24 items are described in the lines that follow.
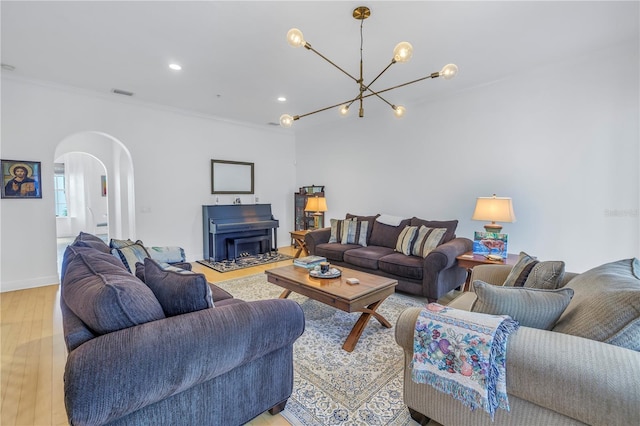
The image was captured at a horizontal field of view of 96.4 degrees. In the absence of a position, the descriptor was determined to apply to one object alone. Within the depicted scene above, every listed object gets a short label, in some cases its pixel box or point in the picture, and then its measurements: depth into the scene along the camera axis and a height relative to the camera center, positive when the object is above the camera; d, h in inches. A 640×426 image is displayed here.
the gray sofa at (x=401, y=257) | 127.4 -25.5
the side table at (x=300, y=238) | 209.0 -22.2
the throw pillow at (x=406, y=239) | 149.9 -17.1
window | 329.7 +21.0
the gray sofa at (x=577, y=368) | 40.6 -24.5
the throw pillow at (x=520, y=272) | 72.6 -17.1
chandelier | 78.8 +44.8
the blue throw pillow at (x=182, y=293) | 55.8 -16.6
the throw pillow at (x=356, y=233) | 178.9 -15.9
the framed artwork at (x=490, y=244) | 125.2 -16.4
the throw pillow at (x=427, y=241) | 141.8 -16.8
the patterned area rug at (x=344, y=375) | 66.4 -47.1
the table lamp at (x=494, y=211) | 126.5 -1.9
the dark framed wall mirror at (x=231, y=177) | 225.8 +26.1
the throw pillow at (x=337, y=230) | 183.9 -14.4
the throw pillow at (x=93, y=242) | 94.0 -10.9
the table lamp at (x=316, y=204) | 212.5 +3.0
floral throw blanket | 47.6 -26.1
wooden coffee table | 93.9 -29.0
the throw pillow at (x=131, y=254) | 96.1 -15.8
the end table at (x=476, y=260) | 119.3 -23.0
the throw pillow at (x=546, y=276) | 65.5 -16.3
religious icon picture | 146.5 +16.5
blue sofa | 41.5 -23.3
